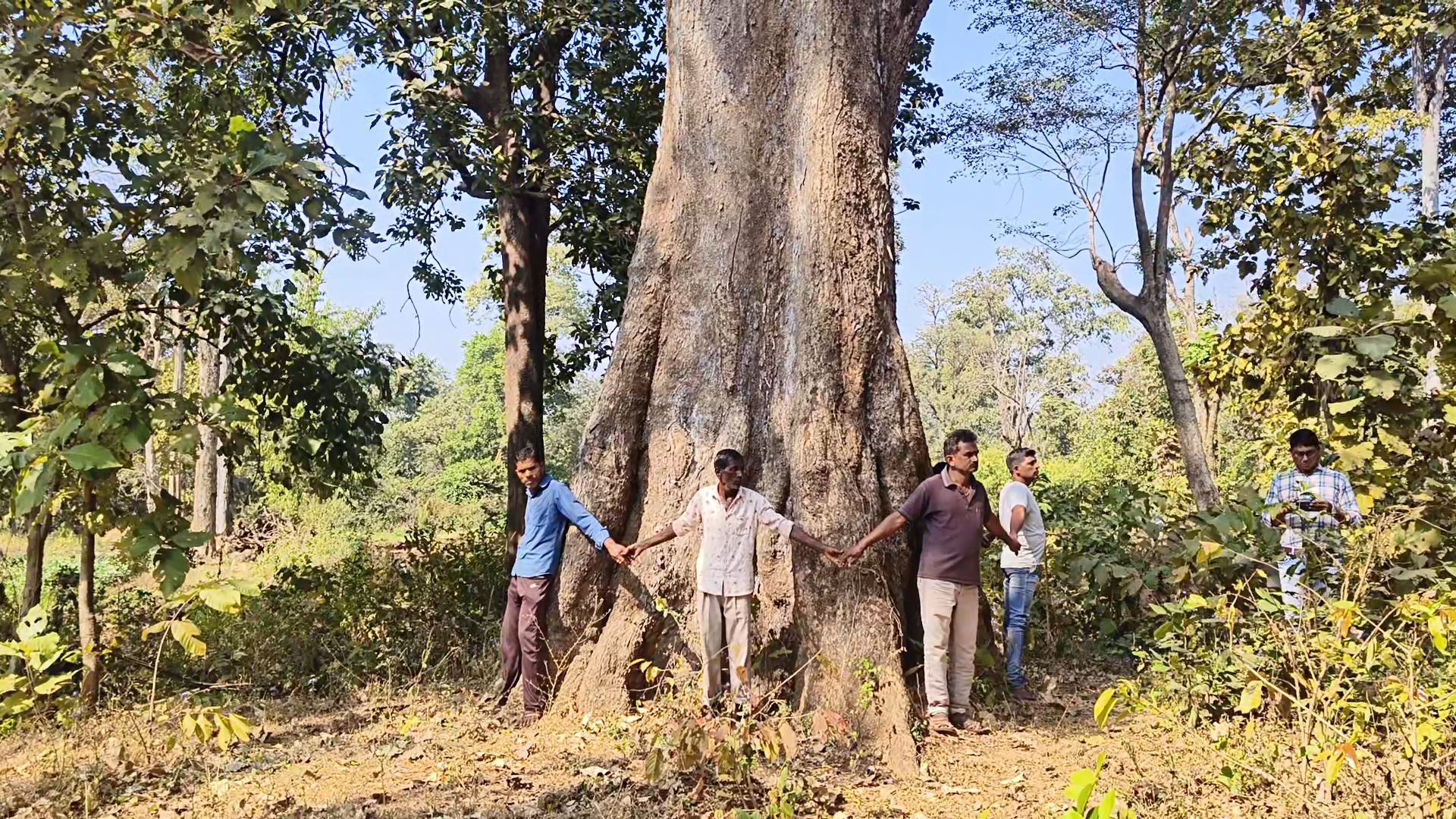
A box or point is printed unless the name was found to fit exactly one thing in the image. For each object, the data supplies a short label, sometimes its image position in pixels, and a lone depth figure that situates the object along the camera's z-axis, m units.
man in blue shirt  5.83
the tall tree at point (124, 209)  3.95
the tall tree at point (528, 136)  7.98
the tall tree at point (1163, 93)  11.58
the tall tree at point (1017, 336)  43.88
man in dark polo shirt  5.51
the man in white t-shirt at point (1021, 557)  6.46
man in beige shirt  5.34
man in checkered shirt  5.34
